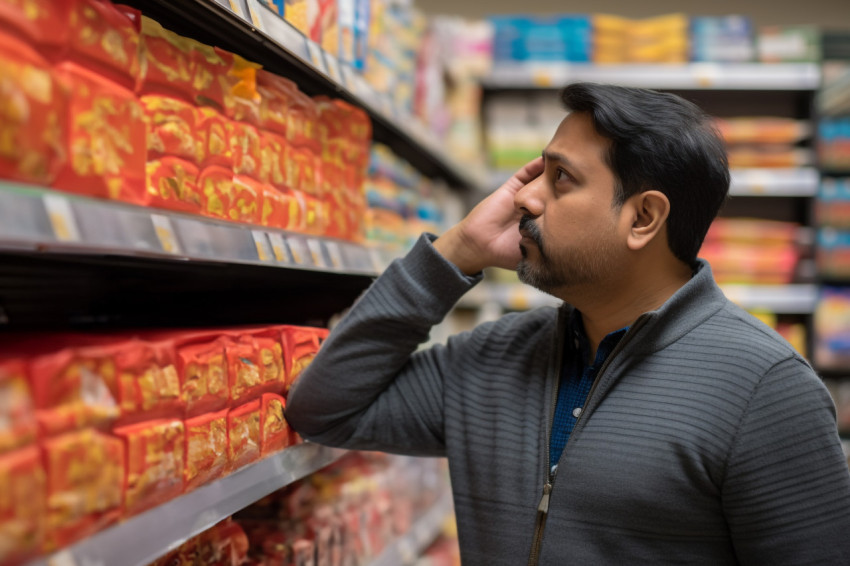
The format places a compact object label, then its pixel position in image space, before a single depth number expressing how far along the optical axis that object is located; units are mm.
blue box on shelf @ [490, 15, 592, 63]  3801
